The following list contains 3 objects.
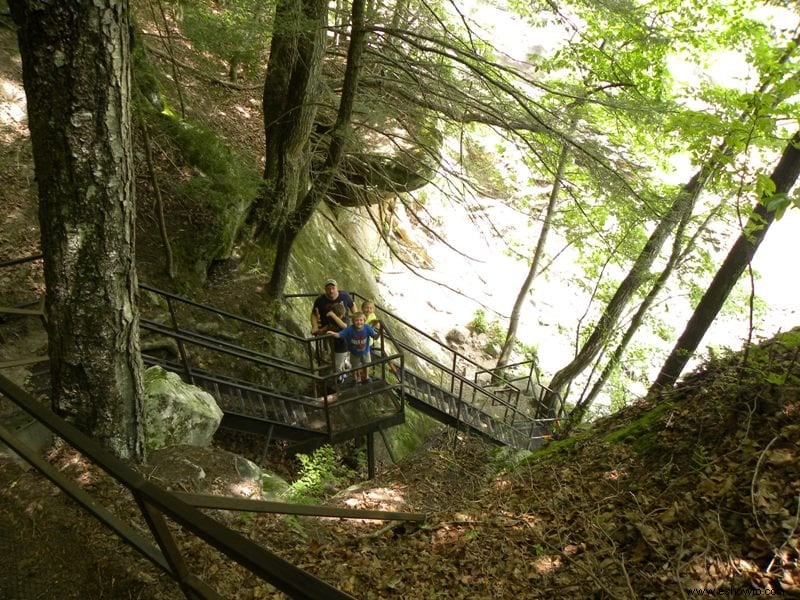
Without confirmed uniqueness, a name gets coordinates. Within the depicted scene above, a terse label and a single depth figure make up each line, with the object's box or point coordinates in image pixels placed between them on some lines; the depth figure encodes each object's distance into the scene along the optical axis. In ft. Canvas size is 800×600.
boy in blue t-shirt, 26.91
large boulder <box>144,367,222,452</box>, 17.44
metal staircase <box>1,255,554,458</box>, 24.17
